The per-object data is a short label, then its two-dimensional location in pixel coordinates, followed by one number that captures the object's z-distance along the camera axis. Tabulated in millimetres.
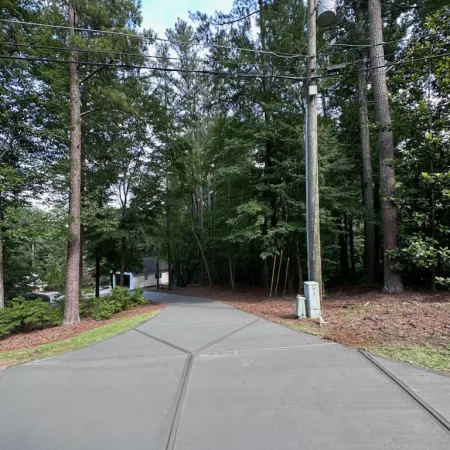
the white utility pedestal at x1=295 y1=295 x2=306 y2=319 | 5743
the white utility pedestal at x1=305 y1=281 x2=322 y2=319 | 5633
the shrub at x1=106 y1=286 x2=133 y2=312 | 9633
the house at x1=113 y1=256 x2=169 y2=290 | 35625
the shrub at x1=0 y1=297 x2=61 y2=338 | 8039
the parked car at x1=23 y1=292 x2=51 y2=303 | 15944
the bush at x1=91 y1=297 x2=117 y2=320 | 8555
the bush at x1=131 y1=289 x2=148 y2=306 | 10464
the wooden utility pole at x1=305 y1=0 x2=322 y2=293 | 5973
